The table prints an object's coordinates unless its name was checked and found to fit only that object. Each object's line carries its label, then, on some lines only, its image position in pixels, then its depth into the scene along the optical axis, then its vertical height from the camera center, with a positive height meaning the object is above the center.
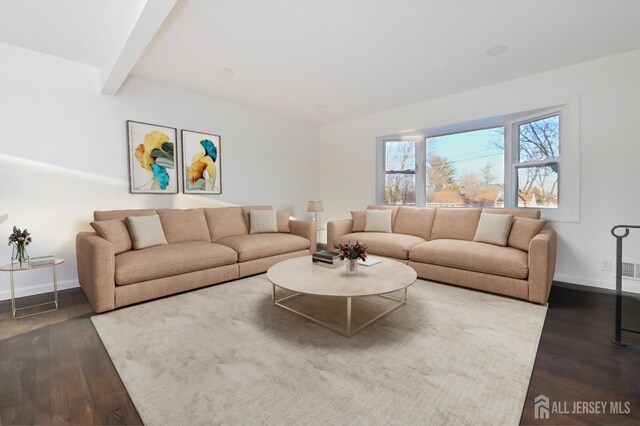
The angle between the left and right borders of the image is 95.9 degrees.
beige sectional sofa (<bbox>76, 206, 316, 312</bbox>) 2.52 -0.46
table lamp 5.22 -0.04
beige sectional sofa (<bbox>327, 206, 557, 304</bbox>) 2.69 -0.51
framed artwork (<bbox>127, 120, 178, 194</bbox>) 3.55 +0.63
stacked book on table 2.68 -0.51
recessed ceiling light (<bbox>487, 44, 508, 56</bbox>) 2.83 +1.52
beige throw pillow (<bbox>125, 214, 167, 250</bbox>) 3.05 -0.26
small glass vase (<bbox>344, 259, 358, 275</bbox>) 2.46 -0.54
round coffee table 2.06 -0.60
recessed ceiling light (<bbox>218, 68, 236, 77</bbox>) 3.32 +1.58
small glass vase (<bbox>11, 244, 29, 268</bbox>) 2.54 -0.42
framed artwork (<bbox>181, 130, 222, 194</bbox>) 4.00 +0.63
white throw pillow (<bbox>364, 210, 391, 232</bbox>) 4.36 -0.26
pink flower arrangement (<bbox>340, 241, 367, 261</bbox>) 2.43 -0.40
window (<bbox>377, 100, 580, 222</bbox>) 3.40 +0.55
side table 2.40 -0.61
